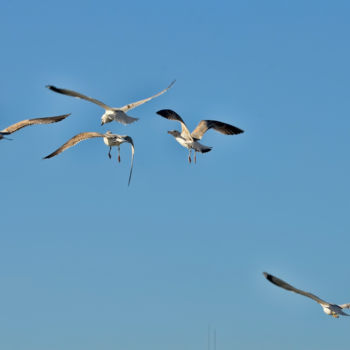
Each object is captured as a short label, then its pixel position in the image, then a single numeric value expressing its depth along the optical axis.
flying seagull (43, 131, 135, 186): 41.88
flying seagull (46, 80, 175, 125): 39.97
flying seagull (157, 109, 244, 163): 44.81
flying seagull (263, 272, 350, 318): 38.00
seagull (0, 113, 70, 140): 46.62
